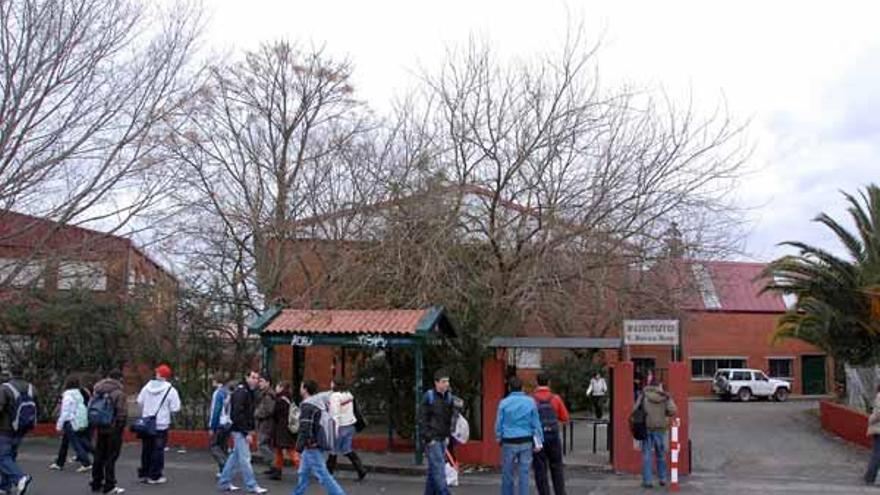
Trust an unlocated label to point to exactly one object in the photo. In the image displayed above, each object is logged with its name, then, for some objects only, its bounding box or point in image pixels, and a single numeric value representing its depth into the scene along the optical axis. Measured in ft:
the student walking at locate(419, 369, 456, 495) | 37.93
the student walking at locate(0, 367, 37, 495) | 39.01
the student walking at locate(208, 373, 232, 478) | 49.34
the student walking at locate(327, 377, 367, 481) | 49.21
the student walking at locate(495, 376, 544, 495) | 37.93
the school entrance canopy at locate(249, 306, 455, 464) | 52.29
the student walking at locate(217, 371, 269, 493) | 42.94
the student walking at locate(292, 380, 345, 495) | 38.58
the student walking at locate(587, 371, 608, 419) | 88.58
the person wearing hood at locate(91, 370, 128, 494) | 42.09
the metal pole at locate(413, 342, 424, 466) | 52.95
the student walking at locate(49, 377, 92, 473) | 48.96
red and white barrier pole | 46.73
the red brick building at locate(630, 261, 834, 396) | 164.14
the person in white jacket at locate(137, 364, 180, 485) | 45.06
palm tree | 86.28
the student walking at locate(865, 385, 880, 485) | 48.67
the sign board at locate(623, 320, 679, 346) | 50.85
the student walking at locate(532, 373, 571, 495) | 40.81
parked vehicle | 149.07
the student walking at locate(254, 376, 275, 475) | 49.13
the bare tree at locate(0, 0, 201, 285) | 52.24
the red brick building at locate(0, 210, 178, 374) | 57.00
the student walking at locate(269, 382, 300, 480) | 48.52
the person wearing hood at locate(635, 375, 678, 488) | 47.19
